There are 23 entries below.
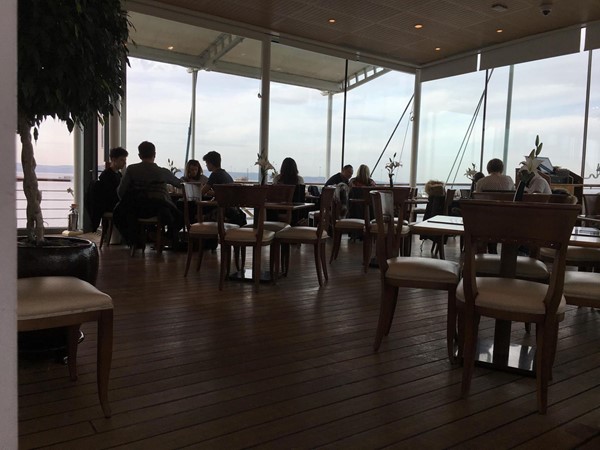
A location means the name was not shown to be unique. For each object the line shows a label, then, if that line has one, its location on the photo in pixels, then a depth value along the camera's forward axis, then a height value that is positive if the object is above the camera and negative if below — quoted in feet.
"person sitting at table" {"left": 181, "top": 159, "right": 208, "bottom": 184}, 22.59 +0.94
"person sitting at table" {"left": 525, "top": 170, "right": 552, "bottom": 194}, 18.08 +0.73
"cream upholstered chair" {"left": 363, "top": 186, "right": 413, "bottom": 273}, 14.95 -1.04
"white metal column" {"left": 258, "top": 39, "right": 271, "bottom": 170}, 28.35 +6.12
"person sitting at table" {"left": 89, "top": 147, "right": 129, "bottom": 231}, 20.58 -0.02
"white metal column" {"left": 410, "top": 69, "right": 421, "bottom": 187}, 35.37 +5.94
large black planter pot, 7.13 -1.25
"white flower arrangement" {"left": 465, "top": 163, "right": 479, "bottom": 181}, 31.68 +2.06
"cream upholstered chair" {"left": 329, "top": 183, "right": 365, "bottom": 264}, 18.79 -0.97
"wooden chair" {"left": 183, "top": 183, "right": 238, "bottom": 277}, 14.89 -1.22
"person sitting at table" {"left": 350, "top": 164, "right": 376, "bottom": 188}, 25.17 +1.14
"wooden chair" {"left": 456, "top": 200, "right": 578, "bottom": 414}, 6.47 -1.25
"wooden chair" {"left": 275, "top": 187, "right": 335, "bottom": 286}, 14.70 -1.24
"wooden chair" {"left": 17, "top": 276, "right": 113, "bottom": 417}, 5.57 -1.50
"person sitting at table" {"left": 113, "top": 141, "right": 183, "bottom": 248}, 18.48 -0.11
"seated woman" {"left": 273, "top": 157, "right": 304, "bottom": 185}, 21.85 +1.10
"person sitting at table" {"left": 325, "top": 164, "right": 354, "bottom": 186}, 26.10 +1.03
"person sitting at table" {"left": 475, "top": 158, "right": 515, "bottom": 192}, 19.53 +0.96
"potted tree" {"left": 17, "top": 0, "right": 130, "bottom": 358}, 6.14 +1.58
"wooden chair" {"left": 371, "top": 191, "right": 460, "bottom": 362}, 8.44 -1.40
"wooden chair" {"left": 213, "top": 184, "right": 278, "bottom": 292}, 12.98 -1.05
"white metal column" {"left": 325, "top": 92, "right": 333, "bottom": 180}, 34.17 +4.79
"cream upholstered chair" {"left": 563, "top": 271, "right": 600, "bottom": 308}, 7.51 -1.41
